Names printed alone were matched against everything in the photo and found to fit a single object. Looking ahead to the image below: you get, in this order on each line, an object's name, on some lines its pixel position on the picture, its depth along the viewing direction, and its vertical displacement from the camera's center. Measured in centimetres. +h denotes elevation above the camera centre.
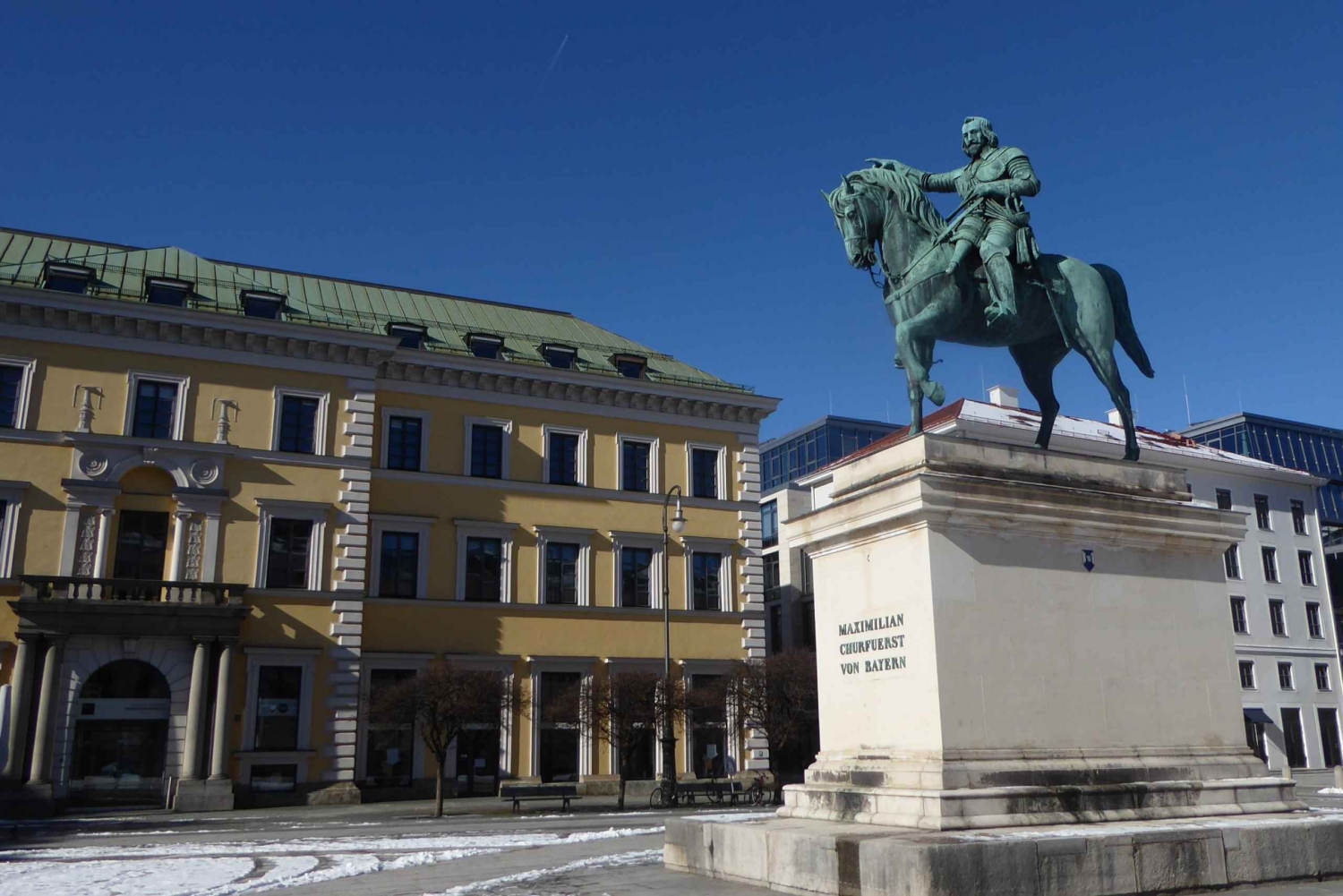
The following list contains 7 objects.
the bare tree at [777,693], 3856 +81
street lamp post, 3244 -89
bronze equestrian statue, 1209 +479
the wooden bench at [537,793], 3228 -209
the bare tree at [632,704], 3688 +44
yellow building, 3388 +653
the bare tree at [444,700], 3359 +57
